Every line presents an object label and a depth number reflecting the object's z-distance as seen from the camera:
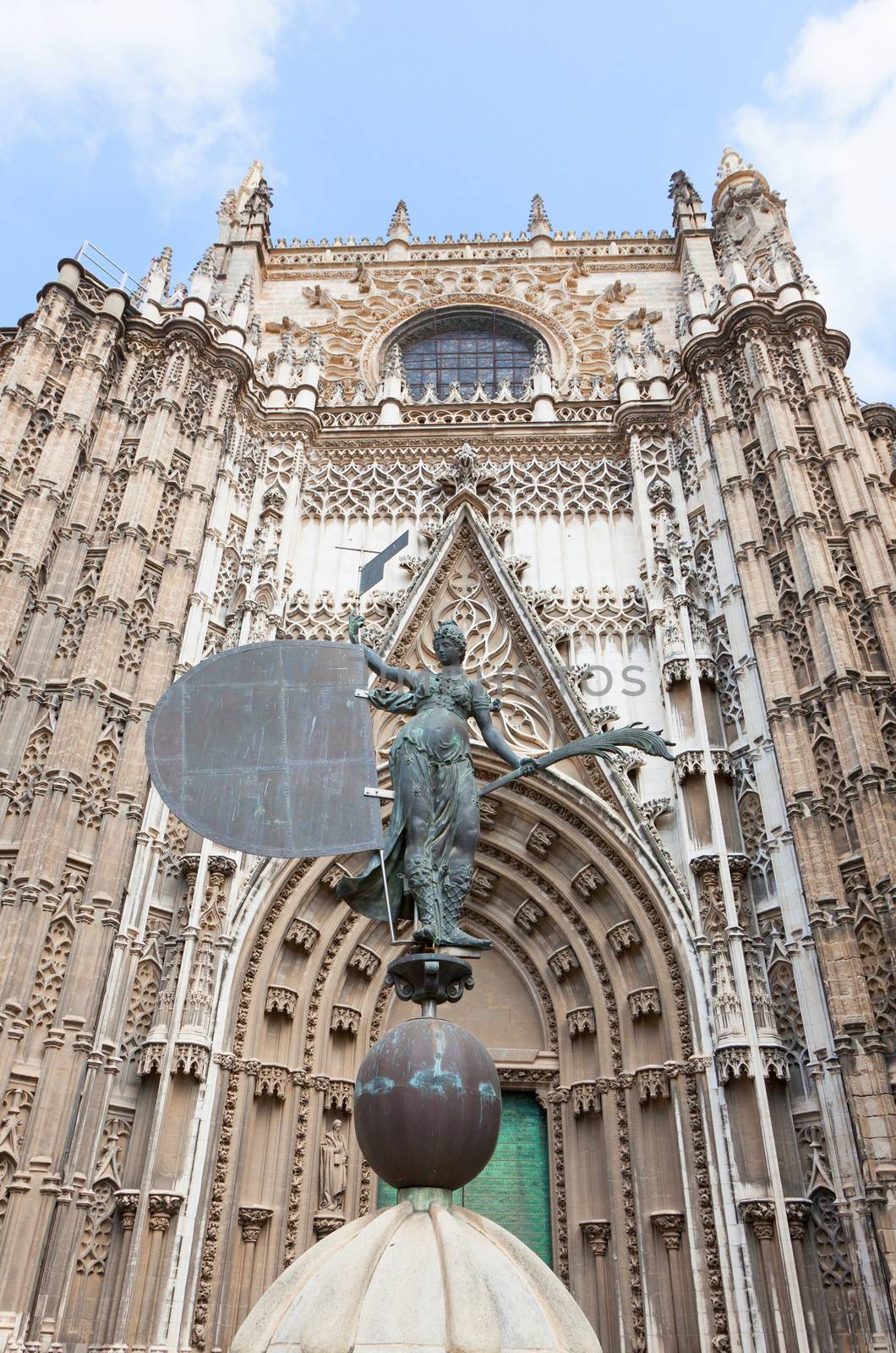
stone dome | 4.30
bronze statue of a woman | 6.07
